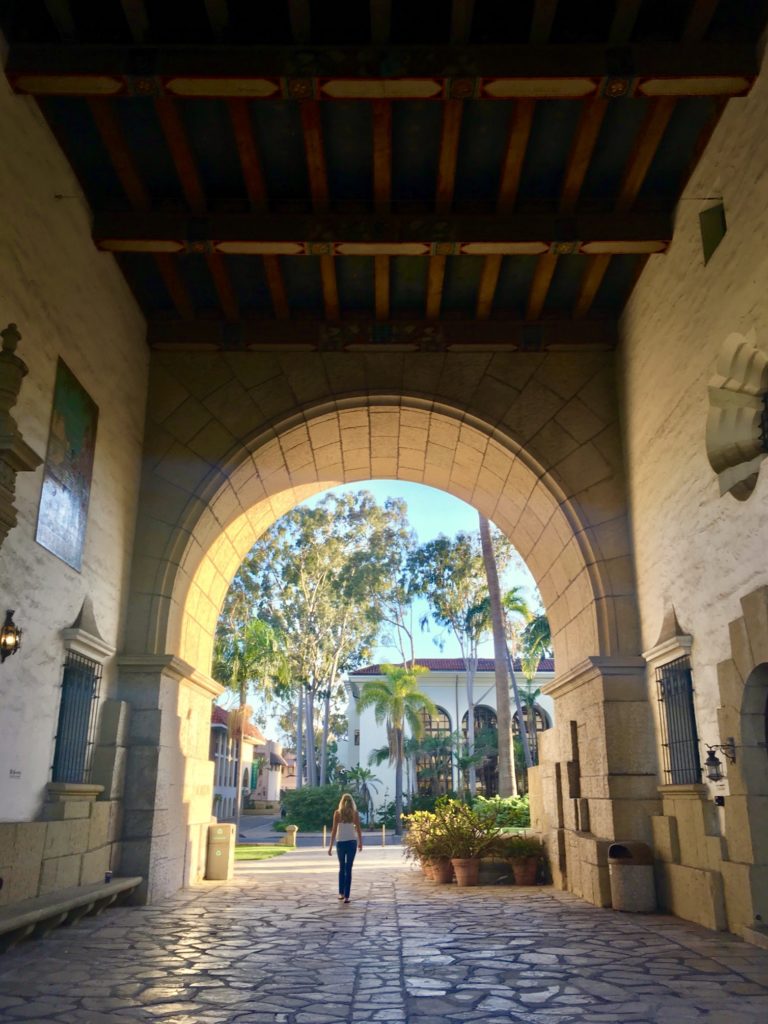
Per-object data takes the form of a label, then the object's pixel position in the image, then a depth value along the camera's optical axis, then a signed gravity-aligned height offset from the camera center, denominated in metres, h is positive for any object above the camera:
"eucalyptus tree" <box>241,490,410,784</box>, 31.67 +8.13
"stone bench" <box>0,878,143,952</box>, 5.96 -0.66
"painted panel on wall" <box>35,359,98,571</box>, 7.54 +2.97
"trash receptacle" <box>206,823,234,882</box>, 11.31 -0.44
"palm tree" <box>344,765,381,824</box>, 34.00 +1.30
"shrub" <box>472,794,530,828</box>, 15.51 +0.13
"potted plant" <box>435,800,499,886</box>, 10.86 -0.26
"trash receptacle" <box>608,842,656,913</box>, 8.15 -0.56
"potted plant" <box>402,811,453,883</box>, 11.31 -0.41
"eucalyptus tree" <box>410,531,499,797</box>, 31.62 +8.17
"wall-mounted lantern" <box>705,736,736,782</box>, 6.75 +0.45
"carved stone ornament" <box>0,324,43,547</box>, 6.13 +2.51
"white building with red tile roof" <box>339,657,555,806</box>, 34.31 +3.74
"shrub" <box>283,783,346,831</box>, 29.94 +0.35
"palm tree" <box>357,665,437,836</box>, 30.02 +3.81
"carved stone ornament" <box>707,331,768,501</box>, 6.52 +3.03
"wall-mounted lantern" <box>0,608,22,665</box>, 6.46 +1.25
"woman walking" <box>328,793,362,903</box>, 9.18 -0.21
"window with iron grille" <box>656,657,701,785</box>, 7.92 +0.85
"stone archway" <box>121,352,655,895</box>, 9.48 +3.72
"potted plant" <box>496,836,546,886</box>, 10.81 -0.43
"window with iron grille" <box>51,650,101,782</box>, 7.86 +0.87
